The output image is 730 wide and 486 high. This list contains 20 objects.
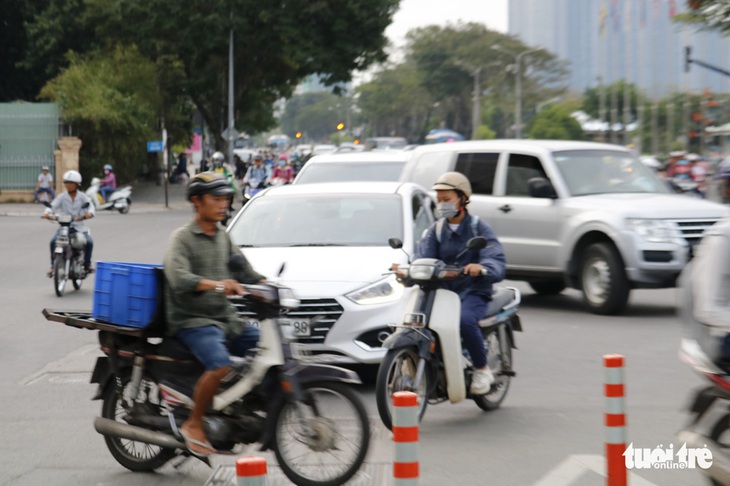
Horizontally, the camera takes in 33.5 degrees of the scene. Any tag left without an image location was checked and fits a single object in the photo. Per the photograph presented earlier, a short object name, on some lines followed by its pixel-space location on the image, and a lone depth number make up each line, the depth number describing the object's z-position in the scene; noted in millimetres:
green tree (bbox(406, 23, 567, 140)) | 101875
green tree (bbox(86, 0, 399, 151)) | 47094
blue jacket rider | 7727
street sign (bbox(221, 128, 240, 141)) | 49322
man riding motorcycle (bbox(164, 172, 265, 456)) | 6098
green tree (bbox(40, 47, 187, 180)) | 42969
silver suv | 13047
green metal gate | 42469
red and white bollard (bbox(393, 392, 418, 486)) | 4172
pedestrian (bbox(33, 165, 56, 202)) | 39312
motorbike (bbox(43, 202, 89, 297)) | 15857
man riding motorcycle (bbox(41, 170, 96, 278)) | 16297
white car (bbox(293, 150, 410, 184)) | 16281
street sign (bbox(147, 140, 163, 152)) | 42219
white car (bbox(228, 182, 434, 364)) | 8836
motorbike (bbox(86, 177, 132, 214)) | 37375
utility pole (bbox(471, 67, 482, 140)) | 98175
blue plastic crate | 6270
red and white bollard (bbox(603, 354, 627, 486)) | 5062
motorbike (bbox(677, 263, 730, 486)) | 5289
